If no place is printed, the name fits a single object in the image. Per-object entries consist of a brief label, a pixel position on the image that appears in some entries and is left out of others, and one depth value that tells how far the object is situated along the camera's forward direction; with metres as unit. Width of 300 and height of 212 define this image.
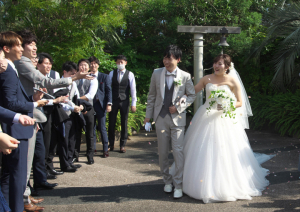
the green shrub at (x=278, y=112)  8.74
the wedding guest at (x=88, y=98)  5.79
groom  4.19
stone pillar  7.59
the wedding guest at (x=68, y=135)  5.10
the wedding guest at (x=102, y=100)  6.45
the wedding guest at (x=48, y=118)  4.58
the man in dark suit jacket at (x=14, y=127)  2.84
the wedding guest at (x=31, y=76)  3.47
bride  3.93
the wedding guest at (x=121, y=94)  7.00
